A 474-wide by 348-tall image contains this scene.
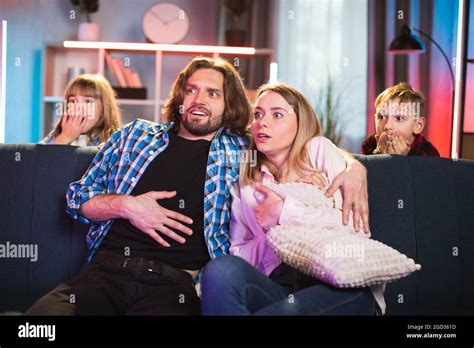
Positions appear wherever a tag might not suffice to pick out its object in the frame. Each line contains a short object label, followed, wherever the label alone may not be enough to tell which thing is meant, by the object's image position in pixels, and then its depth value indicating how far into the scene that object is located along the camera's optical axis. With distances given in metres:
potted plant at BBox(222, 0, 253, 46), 4.55
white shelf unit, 4.34
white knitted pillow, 1.42
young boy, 2.46
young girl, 2.50
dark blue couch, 1.94
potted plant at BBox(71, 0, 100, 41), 4.46
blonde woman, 1.47
